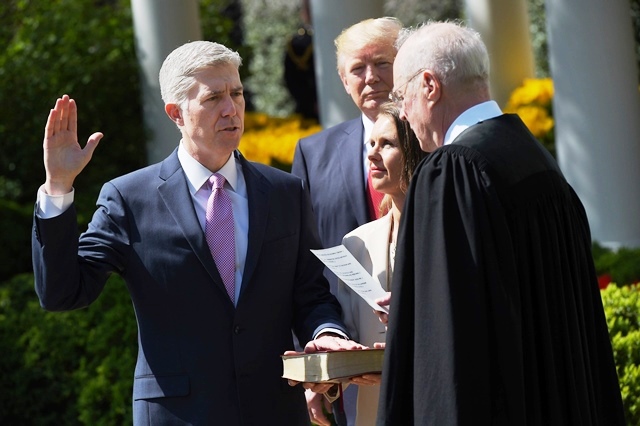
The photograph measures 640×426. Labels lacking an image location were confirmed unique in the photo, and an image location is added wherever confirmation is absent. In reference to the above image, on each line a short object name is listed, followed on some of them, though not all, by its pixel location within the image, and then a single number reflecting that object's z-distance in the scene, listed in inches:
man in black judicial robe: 262.8
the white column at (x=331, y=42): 741.3
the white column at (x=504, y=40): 886.4
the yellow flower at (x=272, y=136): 850.8
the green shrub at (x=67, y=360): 593.9
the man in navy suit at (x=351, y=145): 415.8
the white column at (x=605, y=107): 644.7
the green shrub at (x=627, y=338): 438.3
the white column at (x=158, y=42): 783.7
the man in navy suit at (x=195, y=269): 318.3
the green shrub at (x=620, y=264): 574.2
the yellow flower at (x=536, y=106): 797.2
